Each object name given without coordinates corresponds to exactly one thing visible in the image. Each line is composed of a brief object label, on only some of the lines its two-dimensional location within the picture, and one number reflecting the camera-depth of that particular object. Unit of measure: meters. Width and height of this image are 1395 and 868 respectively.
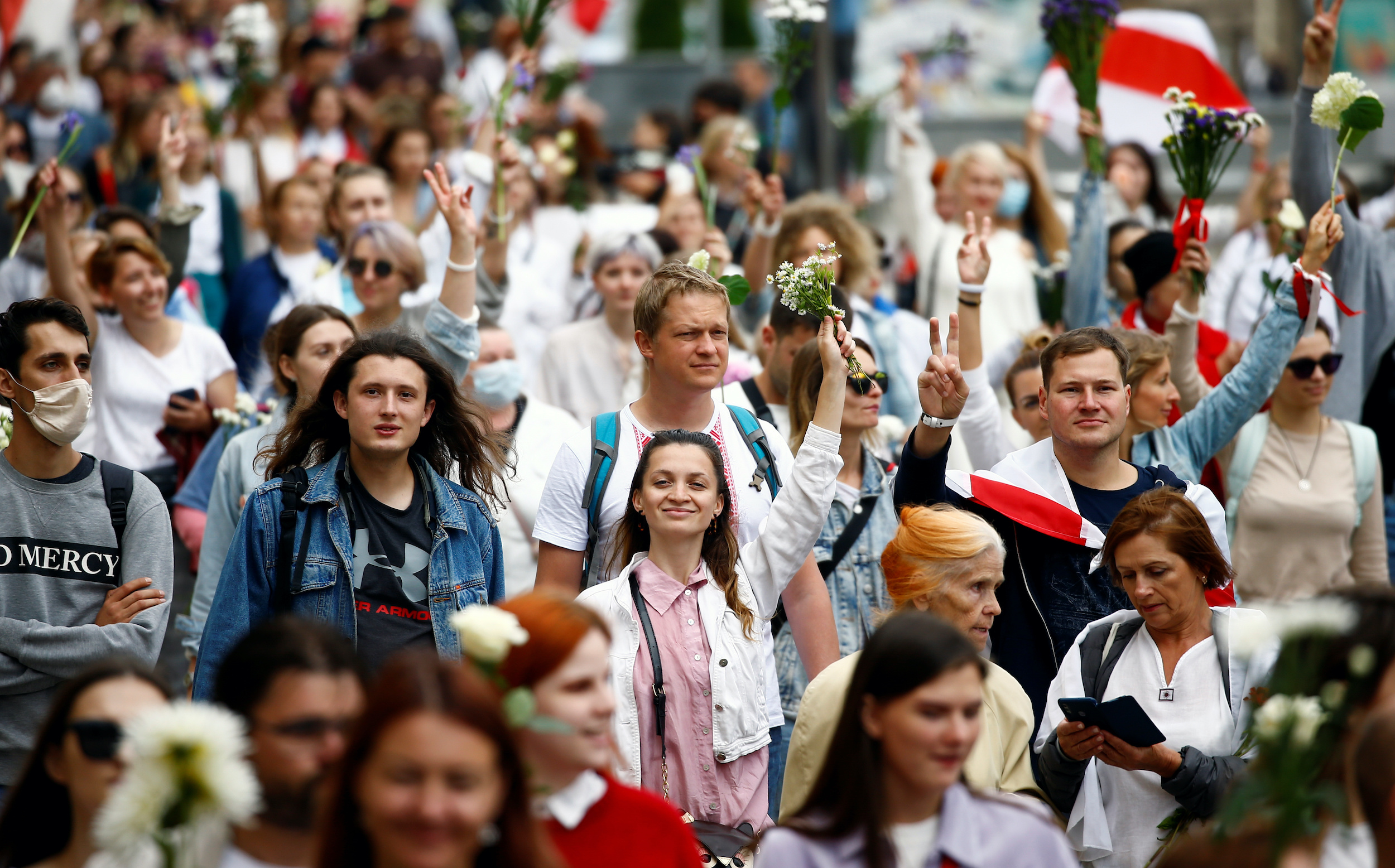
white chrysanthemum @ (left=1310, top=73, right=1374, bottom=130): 12.24
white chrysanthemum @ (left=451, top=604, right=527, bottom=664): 6.14
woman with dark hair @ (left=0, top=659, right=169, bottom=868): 6.41
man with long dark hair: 9.00
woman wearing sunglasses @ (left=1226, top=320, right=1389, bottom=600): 12.78
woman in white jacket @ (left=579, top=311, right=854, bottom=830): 8.81
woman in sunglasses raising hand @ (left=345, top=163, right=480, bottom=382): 11.50
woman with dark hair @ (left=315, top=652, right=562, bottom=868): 5.37
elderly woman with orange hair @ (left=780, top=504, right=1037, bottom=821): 8.07
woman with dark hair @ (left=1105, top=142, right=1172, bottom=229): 19.17
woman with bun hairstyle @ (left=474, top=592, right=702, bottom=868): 6.39
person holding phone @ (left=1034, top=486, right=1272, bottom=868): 8.34
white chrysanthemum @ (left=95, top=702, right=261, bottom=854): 5.14
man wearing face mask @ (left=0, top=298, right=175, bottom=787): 9.20
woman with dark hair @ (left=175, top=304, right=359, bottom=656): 10.62
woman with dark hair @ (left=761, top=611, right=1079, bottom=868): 6.35
